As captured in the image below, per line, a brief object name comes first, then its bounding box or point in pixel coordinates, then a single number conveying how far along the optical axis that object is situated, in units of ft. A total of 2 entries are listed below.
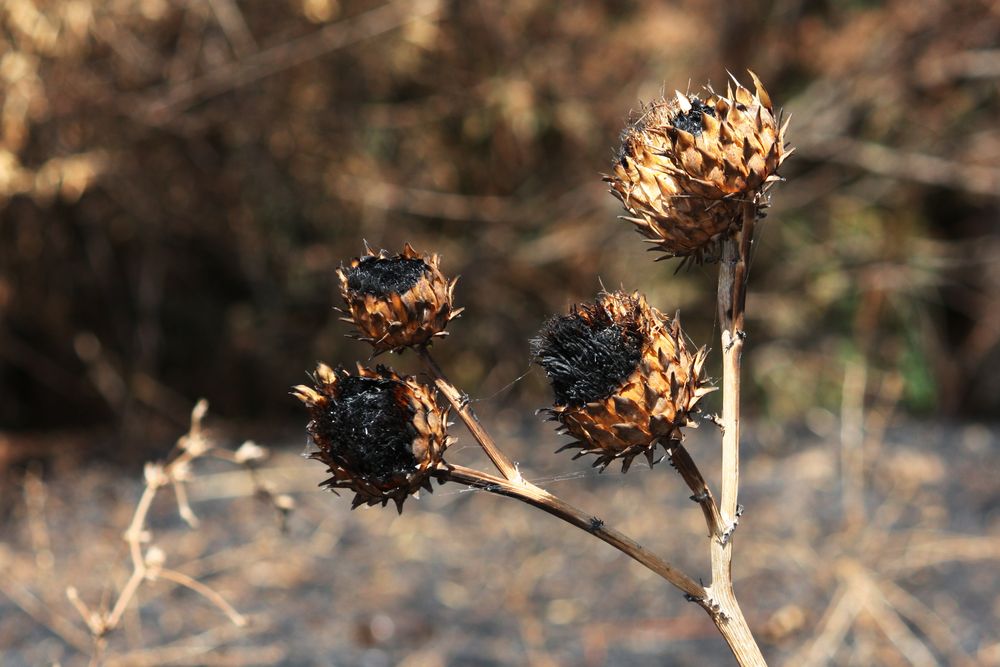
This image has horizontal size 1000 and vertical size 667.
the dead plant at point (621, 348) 3.45
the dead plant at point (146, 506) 3.92
